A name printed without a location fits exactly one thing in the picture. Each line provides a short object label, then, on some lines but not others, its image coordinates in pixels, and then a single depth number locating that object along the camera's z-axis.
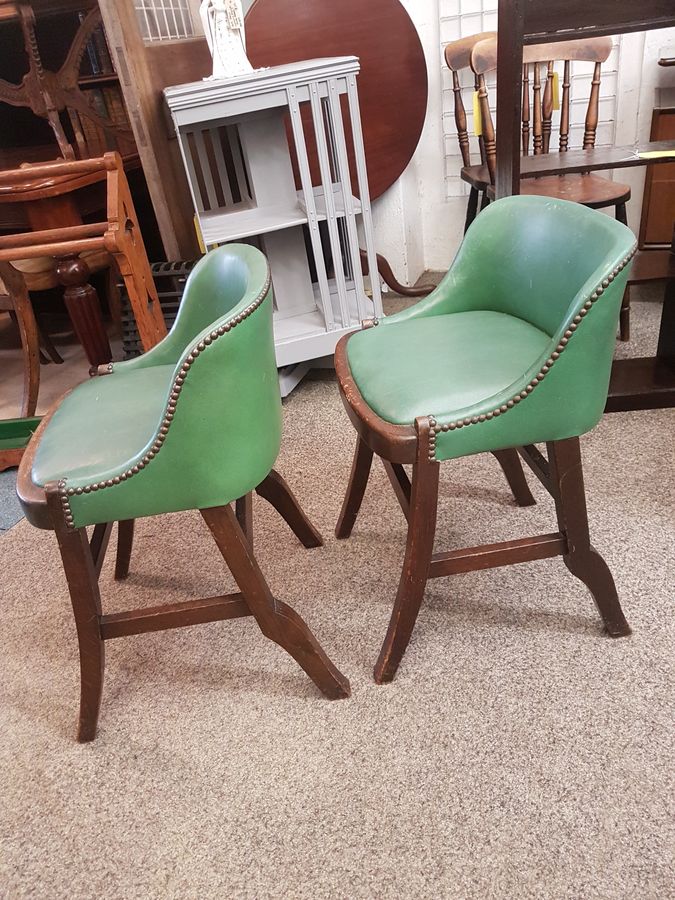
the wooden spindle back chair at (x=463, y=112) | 2.38
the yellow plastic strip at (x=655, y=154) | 1.73
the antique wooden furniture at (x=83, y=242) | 1.76
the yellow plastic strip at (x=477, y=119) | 2.11
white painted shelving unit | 1.88
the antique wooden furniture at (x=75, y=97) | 2.54
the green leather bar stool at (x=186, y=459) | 0.98
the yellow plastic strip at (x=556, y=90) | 2.48
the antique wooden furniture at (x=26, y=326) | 2.17
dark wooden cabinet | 2.44
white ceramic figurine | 1.99
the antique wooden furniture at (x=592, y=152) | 1.48
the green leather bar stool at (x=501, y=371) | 1.02
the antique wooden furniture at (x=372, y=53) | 2.46
